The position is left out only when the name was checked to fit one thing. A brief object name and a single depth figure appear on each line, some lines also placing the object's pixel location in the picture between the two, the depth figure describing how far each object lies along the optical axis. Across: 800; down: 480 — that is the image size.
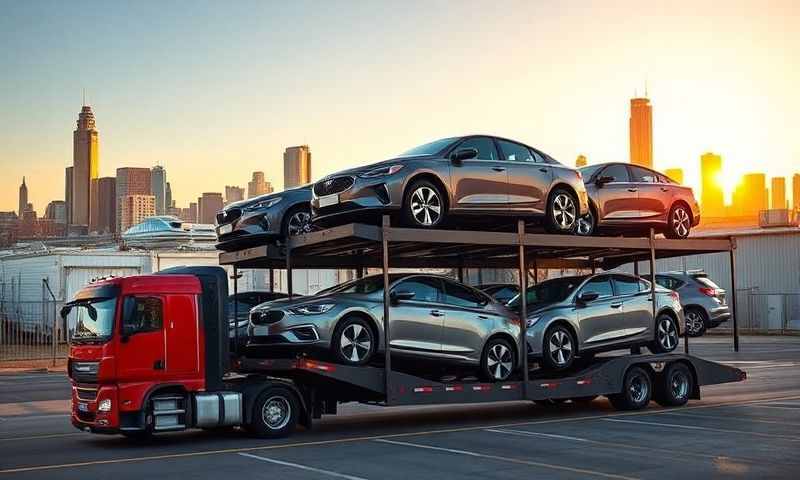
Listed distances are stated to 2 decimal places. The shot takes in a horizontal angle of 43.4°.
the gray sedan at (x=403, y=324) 13.27
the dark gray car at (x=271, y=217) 14.82
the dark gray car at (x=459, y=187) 13.69
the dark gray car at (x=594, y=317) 15.77
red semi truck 12.43
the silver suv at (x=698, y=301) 23.92
